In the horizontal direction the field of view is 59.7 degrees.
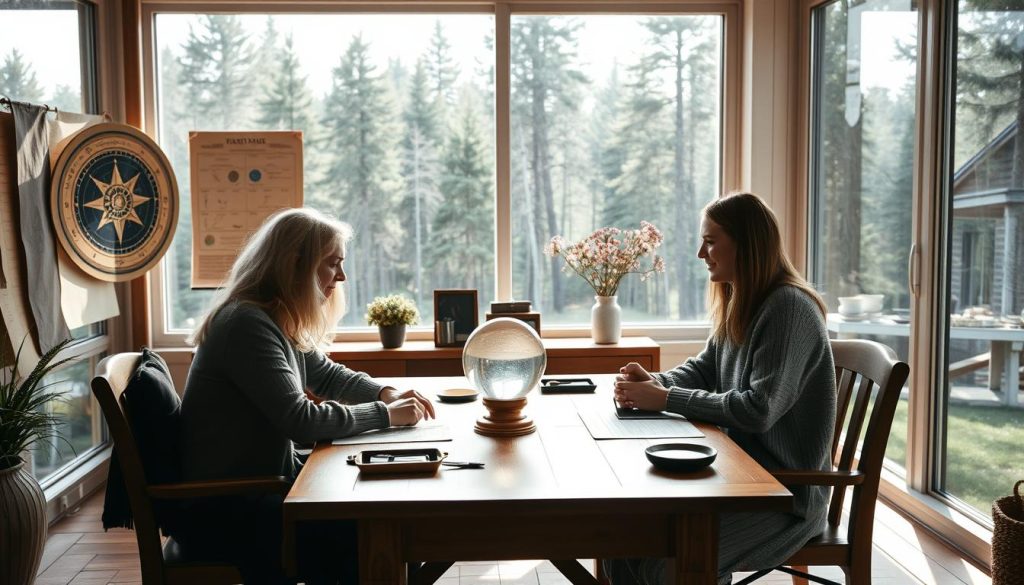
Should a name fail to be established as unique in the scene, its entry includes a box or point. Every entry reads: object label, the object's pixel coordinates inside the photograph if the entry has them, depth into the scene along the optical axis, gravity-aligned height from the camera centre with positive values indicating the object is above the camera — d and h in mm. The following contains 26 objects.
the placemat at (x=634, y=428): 2062 -424
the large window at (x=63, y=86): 3348 +684
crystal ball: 2033 -244
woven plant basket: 2549 -845
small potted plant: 4016 -296
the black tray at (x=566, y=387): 2619 -402
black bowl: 1751 -416
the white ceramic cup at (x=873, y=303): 3723 -229
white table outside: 2908 -349
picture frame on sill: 4094 -298
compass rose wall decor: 3469 +219
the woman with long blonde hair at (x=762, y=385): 2037 -334
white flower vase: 4137 -323
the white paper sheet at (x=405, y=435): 2039 -428
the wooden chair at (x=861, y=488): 2012 -555
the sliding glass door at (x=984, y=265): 2906 -59
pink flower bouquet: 4008 -20
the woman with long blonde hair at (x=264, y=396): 2004 -331
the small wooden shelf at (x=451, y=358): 3955 -479
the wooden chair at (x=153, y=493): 1944 -522
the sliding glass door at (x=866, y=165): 3533 +359
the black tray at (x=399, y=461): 1757 -421
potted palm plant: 2590 -708
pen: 1800 -432
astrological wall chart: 4305 +334
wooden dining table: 1590 -460
